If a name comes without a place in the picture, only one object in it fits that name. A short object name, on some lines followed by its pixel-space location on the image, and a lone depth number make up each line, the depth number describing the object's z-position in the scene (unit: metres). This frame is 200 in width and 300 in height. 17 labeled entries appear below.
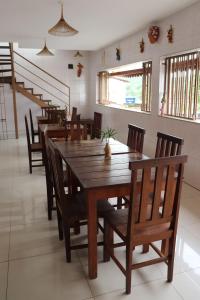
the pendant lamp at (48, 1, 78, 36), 2.90
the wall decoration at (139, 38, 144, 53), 4.75
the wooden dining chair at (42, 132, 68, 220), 2.62
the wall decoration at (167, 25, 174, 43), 3.83
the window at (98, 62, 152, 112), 4.94
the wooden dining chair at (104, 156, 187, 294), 1.53
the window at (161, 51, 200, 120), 3.60
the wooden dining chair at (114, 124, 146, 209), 2.67
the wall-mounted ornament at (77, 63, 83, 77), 8.14
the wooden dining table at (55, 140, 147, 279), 1.73
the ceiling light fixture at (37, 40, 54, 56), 4.86
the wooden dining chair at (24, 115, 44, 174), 4.12
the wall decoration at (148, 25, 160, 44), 4.17
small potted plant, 2.44
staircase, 6.99
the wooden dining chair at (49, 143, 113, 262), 1.92
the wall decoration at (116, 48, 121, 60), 5.87
